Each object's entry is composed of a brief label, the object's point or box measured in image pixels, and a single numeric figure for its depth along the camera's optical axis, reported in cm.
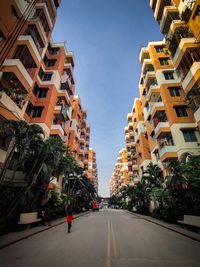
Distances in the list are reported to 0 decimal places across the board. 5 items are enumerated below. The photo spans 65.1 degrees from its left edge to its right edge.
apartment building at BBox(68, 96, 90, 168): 3649
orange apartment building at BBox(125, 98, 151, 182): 3769
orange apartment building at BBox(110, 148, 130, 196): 7606
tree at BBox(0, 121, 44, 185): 1181
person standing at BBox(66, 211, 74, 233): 1229
